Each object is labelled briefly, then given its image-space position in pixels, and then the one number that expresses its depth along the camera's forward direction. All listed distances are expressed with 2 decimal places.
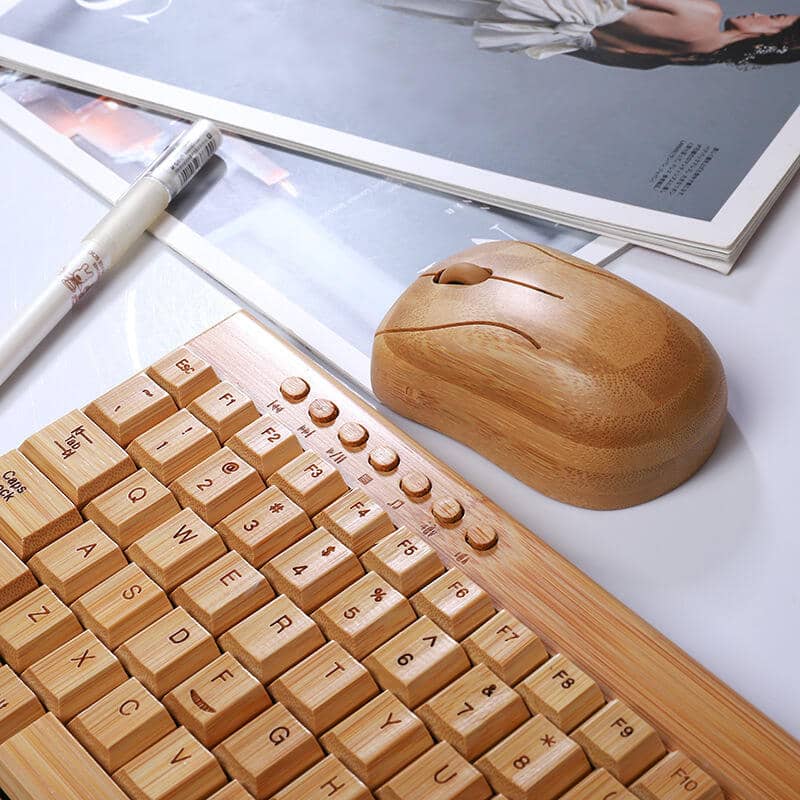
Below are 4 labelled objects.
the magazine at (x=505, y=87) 0.60
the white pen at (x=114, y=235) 0.56
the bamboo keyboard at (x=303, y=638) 0.44
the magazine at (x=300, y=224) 0.57
